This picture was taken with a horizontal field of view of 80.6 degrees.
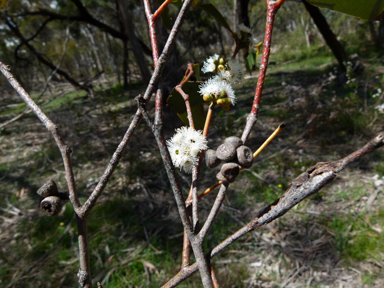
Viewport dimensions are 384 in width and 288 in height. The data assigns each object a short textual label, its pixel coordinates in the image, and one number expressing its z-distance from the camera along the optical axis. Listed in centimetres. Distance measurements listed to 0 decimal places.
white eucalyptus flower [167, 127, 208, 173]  26
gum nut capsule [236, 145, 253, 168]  20
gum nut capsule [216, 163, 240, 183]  20
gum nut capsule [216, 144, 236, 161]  21
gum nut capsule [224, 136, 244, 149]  21
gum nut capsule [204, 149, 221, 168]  23
